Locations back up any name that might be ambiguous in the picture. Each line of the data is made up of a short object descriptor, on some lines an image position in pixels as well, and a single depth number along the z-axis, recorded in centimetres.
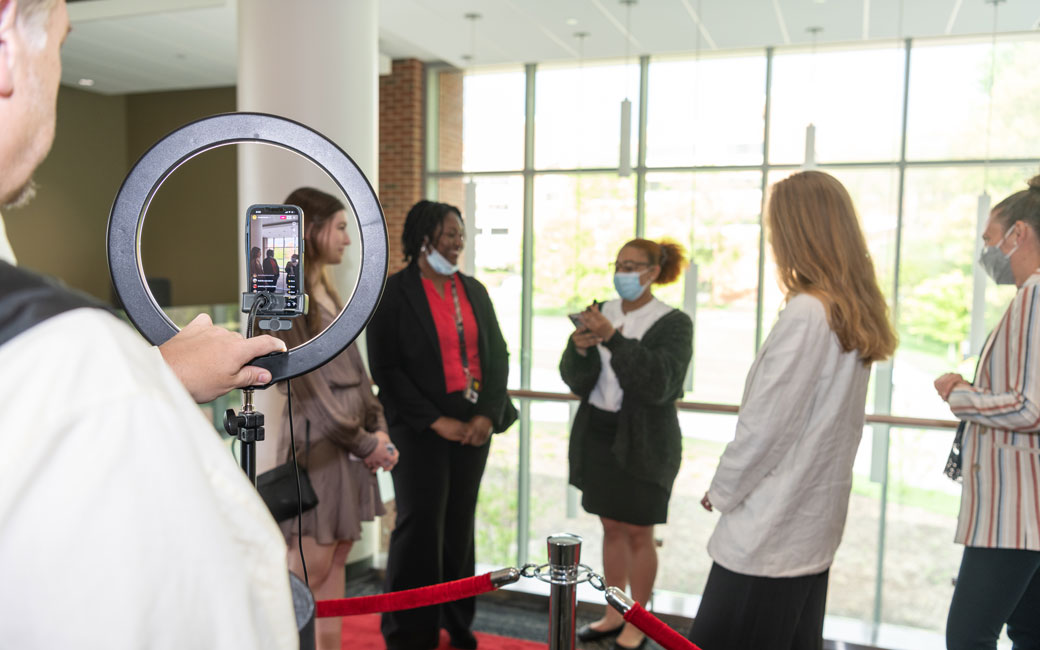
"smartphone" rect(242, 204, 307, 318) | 103
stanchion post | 153
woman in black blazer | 277
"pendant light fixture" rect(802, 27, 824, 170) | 523
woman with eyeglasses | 286
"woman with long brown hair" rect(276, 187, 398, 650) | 228
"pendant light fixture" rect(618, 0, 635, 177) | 544
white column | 352
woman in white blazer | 178
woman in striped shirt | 194
